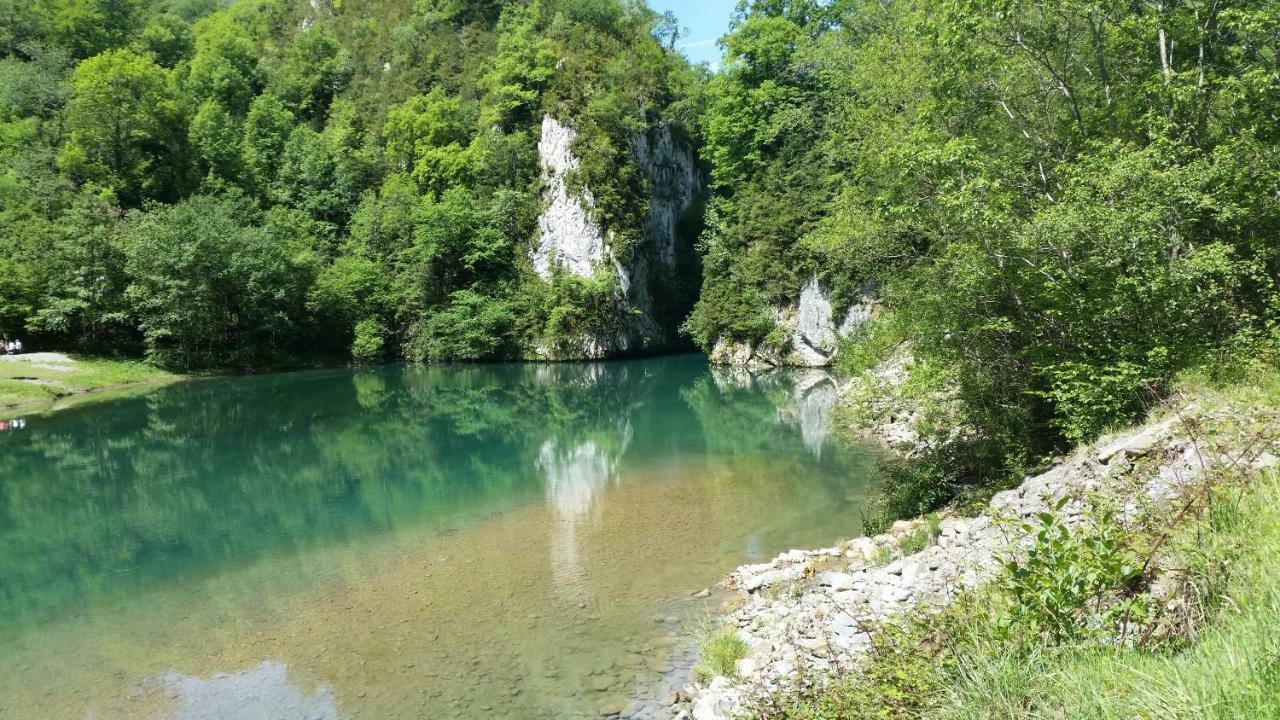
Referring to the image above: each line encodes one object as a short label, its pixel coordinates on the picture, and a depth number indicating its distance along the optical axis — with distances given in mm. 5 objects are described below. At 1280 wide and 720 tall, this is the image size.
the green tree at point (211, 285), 39531
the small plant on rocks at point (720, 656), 7125
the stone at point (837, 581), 8227
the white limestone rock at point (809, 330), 35406
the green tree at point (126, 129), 46094
